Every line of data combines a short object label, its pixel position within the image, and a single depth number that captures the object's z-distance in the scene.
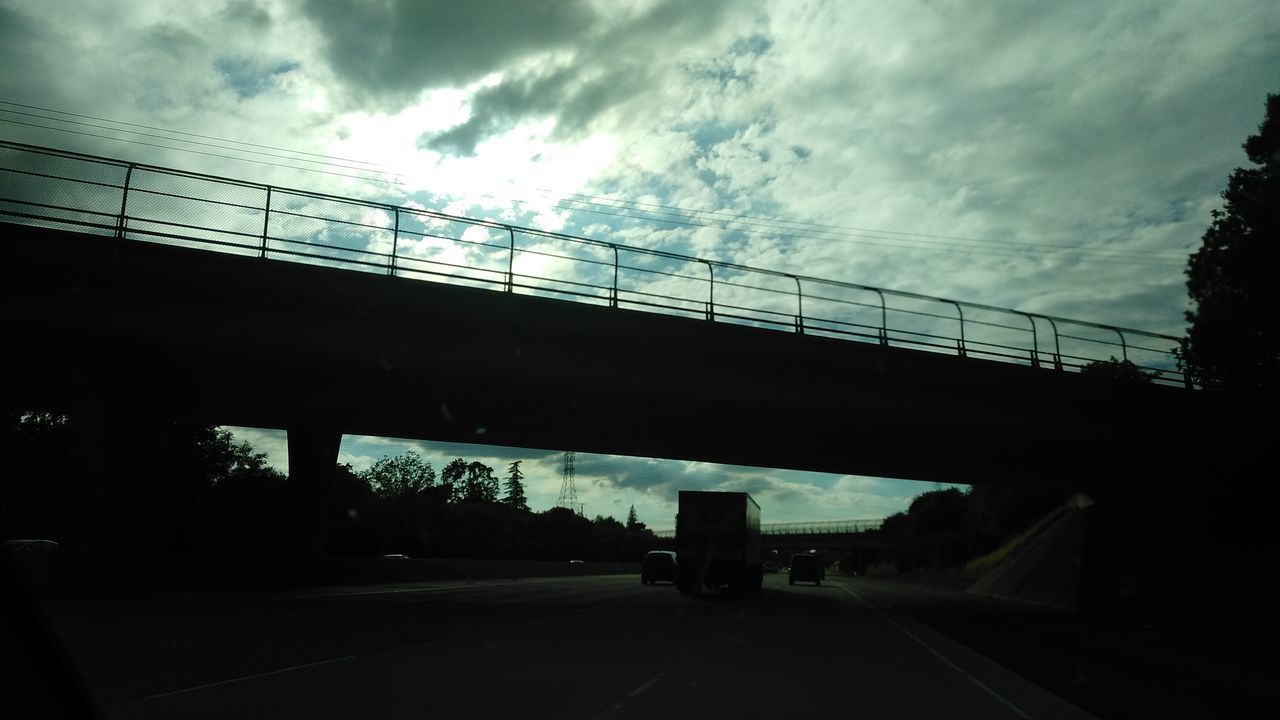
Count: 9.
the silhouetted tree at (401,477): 145.12
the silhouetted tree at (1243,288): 26.62
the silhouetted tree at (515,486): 193.00
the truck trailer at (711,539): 35.75
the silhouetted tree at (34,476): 52.12
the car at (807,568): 60.41
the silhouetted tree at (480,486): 179.88
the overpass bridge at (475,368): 23.86
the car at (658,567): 50.06
